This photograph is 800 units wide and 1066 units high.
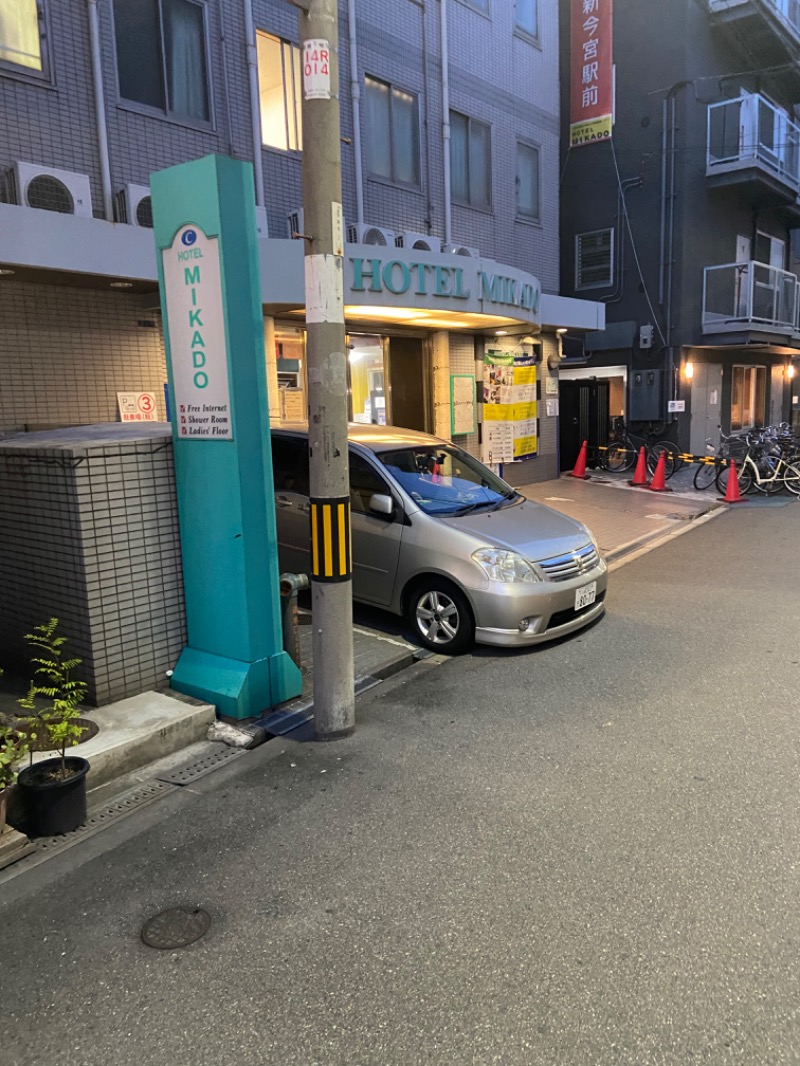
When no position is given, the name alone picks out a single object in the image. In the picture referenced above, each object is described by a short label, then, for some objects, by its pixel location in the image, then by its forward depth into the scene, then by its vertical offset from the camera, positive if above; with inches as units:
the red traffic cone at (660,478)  593.3 -59.7
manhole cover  110.7 -75.4
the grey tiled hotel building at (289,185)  321.7 +128.3
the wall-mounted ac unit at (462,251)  465.2 +96.8
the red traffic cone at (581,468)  671.1 -55.4
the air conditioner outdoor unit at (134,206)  338.6 +96.8
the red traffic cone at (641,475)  626.8 -59.4
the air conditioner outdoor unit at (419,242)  430.3 +98.5
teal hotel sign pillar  173.0 -3.9
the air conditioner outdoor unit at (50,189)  310.8 +97.6
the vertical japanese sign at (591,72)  597.0 +263.1
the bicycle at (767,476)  569.0 -57.8
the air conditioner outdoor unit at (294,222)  406.0 +104.0
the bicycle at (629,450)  698.2 -43.7
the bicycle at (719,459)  583.9 -47.6
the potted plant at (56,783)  136.9 -64.4
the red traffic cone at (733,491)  552.1 -66.0
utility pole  163.5 +8.3
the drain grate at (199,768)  159.6 -75.1
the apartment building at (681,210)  723.4 +194.1
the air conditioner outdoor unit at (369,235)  408.2 +96.8
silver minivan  228.8 -44.0
